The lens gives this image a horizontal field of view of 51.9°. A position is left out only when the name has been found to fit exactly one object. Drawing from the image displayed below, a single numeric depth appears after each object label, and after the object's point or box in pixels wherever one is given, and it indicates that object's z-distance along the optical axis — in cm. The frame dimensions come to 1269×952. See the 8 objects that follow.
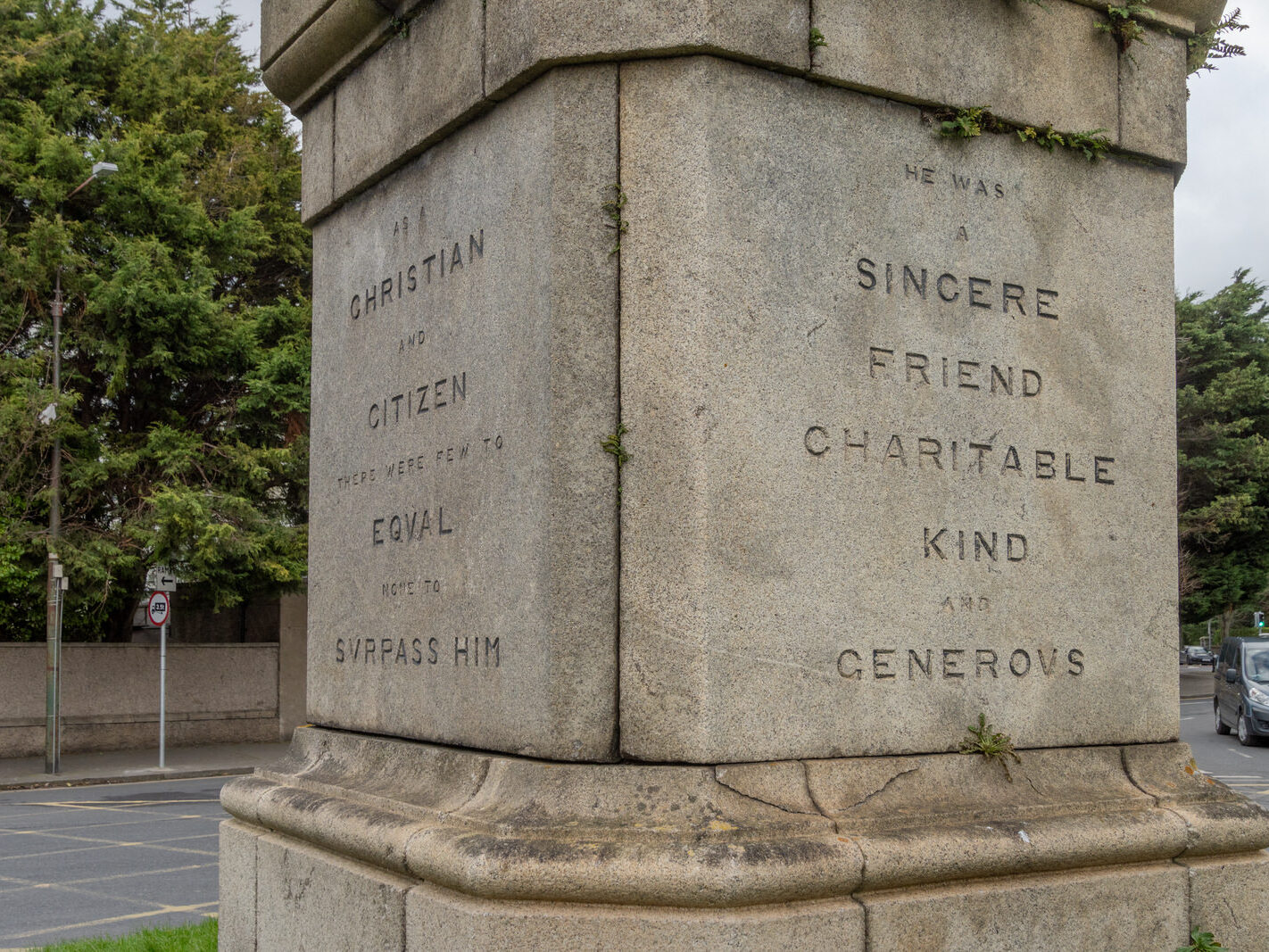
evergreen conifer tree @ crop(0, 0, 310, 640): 2122
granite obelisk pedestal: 346
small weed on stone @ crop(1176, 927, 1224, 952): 379
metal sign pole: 2088
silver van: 2208
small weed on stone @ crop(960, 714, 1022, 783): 387
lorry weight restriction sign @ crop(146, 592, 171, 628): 2080
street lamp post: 2002
